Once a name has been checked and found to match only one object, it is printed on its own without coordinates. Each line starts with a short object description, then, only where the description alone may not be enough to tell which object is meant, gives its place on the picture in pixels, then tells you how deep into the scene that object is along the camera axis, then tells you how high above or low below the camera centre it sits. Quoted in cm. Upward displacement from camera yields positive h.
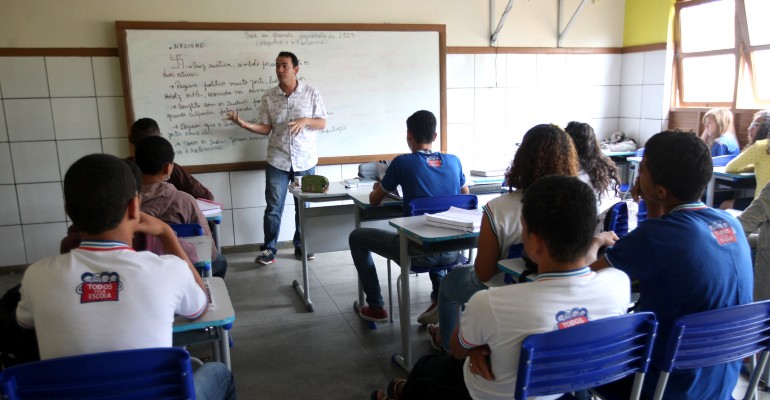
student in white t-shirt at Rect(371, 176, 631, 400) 133 -47
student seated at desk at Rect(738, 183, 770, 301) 263 -66
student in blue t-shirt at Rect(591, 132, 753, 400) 152 -44
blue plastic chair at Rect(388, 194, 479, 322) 288 -54
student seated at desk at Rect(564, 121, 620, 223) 252 -32
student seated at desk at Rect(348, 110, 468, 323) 303 -44
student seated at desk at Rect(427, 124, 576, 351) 211 -33
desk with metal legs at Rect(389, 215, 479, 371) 245 -68
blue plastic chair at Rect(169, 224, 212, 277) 248 -54
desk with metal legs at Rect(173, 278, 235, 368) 156 -59
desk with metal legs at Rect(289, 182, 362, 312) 364 -81
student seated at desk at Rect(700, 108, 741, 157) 474 -36
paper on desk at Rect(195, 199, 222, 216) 314 -57
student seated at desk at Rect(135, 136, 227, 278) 253 -38
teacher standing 461 -26
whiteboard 447 +19
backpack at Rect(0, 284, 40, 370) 165 -66
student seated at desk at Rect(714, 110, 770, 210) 383 -46
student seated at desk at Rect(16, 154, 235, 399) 129 -41
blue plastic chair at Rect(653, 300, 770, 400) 143 -63
